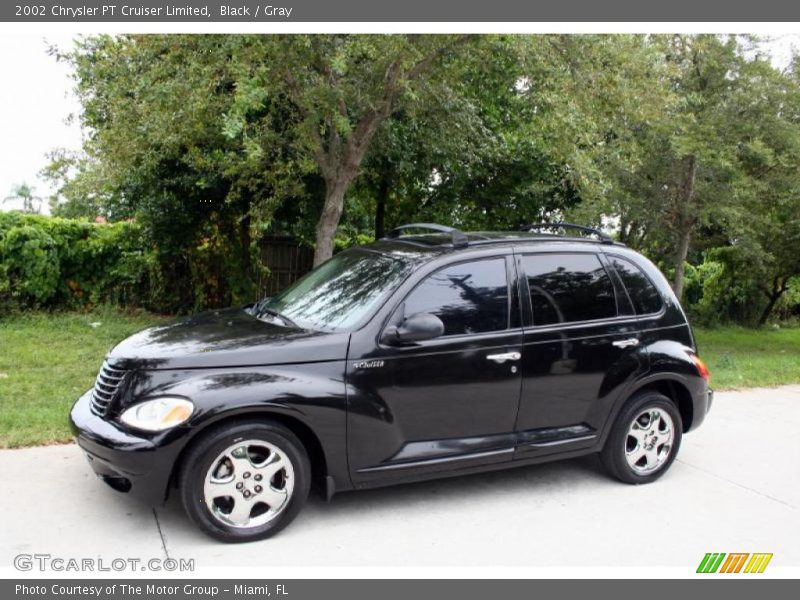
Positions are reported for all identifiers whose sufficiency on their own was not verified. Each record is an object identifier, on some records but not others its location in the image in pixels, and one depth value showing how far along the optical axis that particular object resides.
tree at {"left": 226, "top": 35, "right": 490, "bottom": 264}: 6.99
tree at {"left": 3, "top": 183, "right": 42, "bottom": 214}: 39.79
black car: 4.16
